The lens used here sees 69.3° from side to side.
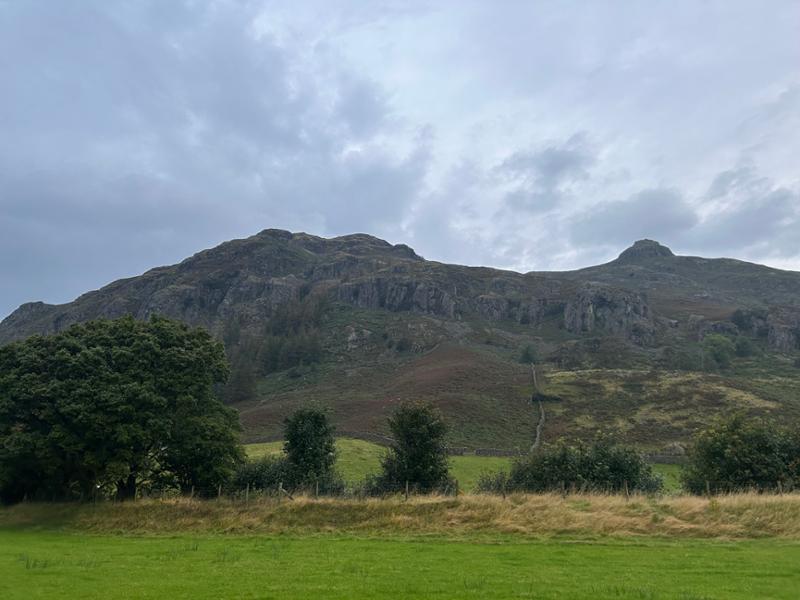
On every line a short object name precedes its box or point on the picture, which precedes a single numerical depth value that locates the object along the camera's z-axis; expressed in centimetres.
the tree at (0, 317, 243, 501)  3469
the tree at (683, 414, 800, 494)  3672
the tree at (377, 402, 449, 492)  3912
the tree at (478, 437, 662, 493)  3794
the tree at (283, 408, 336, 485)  4097
